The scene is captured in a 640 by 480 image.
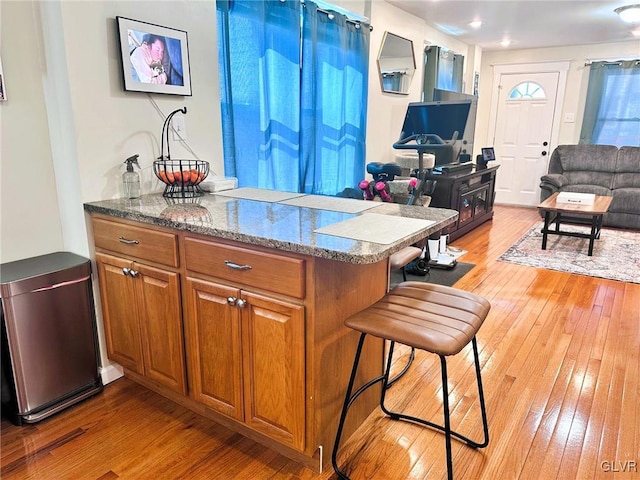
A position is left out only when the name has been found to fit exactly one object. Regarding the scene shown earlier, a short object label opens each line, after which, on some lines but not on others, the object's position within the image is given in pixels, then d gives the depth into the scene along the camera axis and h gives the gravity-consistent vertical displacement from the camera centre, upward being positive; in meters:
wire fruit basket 2.13 -0.22
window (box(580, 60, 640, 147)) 6.13 +0.43
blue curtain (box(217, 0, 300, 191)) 2.86 +0.27
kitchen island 1.45 -0.62
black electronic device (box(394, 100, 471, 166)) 4.13 +0.14
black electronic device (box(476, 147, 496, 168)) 5.50 -0.30
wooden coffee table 4.21 -0.71
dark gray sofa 5.44 -0.53
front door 6.82 +0.06
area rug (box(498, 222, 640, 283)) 3.91 -1.15
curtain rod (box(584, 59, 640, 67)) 6.13 +1.01
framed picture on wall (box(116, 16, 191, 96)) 2.00 +0.33
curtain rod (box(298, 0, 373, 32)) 3.53 +0.95
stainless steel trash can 1.78 -0.86
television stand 4.57 -0.66
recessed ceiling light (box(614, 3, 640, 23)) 4.16 +1.15
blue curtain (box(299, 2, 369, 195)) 3.52 +0.25
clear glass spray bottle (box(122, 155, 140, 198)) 2.07 -0.24
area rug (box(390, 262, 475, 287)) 3.61 -1.18
